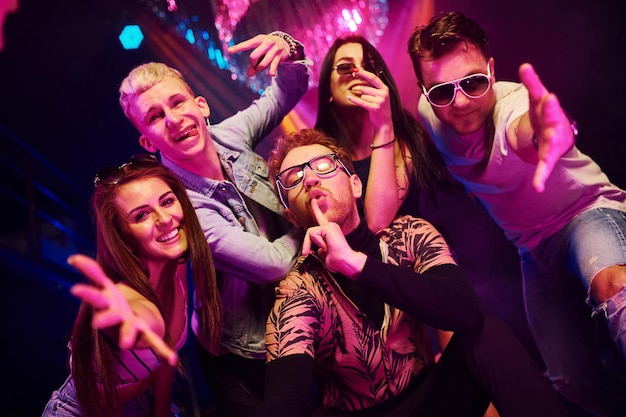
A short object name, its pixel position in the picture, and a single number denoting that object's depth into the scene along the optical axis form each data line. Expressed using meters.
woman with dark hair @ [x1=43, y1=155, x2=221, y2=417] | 2.03
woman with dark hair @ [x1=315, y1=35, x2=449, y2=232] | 2.56
